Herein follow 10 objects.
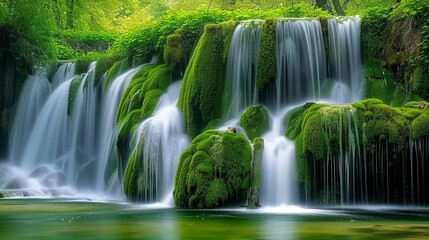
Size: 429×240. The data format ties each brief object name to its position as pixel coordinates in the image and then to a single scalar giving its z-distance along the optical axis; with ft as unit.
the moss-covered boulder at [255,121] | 47.98
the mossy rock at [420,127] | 40.50
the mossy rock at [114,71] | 67.92
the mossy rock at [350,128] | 41.34
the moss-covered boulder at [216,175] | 40.22
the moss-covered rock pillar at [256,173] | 39.83
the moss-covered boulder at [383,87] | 51.24
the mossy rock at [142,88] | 58.49
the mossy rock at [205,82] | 52.95
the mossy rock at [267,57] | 52.65
